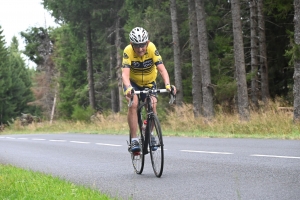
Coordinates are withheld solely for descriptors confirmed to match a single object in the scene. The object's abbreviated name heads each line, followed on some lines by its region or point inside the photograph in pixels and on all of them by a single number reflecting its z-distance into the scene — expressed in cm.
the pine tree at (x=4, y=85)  11603
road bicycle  1252
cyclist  1264
